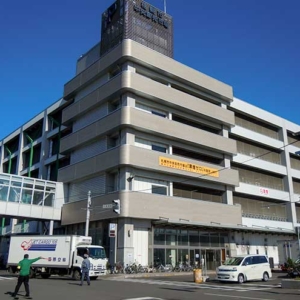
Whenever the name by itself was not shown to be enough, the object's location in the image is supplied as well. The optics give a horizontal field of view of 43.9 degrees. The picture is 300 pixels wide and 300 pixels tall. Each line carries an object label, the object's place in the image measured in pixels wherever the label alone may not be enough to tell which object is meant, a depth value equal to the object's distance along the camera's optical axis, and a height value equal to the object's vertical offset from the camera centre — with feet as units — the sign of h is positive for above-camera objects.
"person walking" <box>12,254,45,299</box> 46.28 -1.06
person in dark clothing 68.39 -0.42
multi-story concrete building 122.01 +41.62
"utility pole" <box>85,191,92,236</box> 105.91 +15.55
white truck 86.94 +2.85
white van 79.41 -0.55
